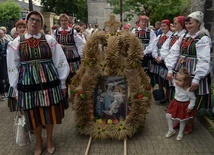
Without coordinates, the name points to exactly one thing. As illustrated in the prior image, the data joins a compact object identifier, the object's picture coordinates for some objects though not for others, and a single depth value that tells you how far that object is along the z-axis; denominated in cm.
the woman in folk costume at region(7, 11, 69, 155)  370
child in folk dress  434
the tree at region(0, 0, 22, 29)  1896
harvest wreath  445
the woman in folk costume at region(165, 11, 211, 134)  416
